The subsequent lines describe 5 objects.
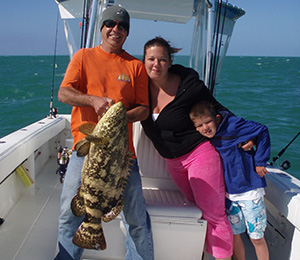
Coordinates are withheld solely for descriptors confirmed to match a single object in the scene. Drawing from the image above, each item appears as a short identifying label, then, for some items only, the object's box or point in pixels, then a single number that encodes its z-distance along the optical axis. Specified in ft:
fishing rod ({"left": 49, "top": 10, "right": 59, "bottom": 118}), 16.44
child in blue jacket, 8.70
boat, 9.02
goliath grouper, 6.93
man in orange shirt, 7.92
